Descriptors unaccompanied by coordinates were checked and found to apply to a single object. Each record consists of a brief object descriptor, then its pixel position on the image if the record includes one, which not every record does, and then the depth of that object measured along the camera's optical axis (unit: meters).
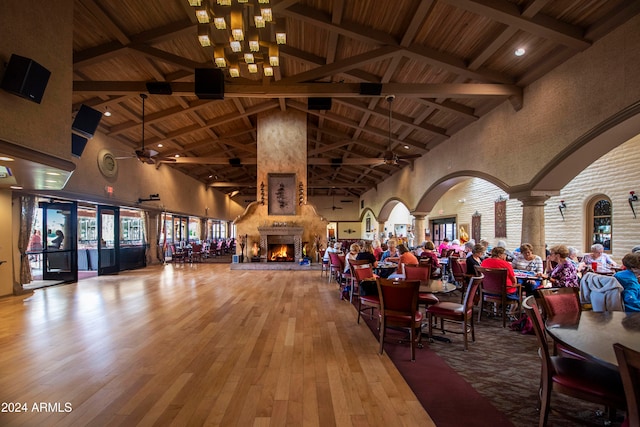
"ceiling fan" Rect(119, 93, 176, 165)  7.41
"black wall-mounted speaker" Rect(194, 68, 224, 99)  6.54
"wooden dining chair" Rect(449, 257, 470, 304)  6.36
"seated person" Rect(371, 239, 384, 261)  8.43
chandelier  3.99
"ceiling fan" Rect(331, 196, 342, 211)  25.71
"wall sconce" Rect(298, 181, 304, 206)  11.93
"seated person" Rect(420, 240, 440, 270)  7.16
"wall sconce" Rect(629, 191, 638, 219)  6.56
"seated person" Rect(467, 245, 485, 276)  5.98
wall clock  9.31
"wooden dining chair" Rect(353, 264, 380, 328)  4.32
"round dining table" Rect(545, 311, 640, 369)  1.71
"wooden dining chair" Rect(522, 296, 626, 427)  1.87
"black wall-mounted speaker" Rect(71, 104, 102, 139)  6.21
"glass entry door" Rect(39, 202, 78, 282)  8.50
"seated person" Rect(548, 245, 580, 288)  4.30
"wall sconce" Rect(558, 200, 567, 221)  8.20
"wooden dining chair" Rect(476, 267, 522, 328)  4.64
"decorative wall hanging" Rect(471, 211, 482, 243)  11.55
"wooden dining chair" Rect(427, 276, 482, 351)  3.69
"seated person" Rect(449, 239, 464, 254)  9.50
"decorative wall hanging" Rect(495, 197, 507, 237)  10.14
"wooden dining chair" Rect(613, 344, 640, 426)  1.40
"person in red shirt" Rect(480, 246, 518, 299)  4.82
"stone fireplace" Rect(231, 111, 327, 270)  11.94
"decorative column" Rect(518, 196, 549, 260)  6.41
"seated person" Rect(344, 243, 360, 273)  6.58
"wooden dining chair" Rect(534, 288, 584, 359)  2.63
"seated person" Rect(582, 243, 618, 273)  5.37
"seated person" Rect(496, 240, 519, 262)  7.84
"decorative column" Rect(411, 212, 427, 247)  12.81
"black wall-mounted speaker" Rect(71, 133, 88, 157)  6.27
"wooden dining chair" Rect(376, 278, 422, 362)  3.43
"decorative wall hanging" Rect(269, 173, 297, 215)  11.93
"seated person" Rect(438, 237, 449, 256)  9.64
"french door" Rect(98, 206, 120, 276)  10.30
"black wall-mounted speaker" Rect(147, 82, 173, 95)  6.86
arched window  7.23
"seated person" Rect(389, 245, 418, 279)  5.29
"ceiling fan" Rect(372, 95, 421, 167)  8.54
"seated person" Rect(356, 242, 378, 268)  6.25
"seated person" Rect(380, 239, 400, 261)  7.53
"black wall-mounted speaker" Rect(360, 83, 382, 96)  6.91
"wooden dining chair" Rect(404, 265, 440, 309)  4.72
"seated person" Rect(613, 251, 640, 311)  3.02
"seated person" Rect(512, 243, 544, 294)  5.12
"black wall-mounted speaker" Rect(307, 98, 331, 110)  9.34
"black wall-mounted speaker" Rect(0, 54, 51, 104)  3.58
